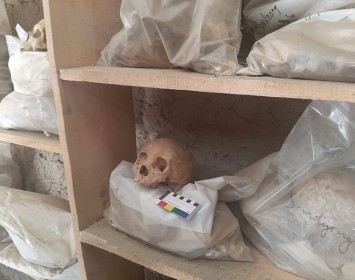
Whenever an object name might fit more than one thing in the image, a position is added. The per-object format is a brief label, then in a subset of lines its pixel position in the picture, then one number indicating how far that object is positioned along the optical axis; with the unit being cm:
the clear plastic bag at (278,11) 53
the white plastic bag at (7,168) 132
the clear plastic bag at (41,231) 99
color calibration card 64
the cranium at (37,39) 88
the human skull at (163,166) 70
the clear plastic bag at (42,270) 103
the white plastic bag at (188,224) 64
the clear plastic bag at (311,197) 57
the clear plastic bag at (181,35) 56
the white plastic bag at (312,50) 44
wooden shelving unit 59
